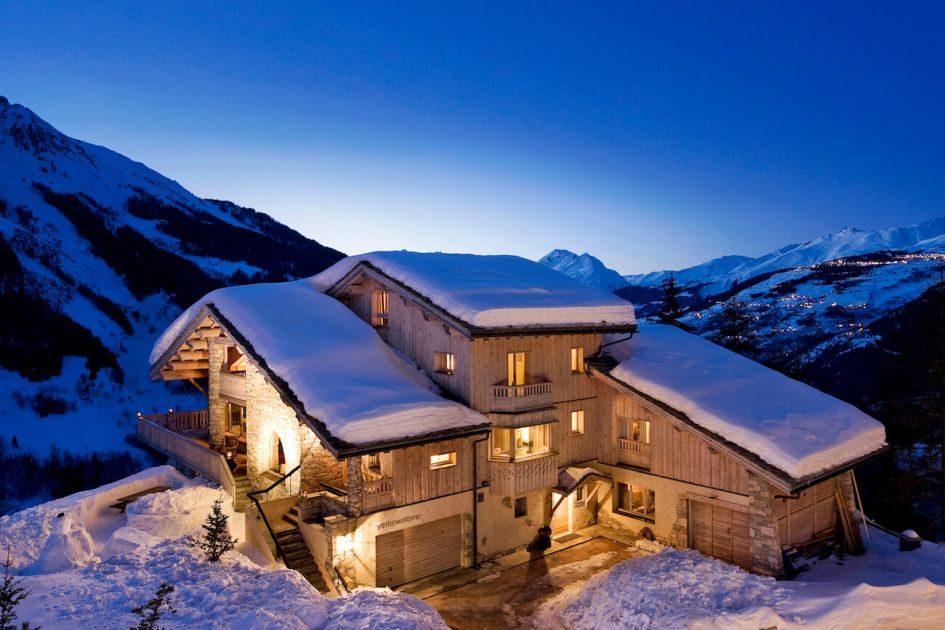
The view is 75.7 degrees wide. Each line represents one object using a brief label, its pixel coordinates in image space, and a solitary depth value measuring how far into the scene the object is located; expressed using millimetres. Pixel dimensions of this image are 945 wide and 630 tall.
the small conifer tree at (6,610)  10302
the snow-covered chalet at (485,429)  19672
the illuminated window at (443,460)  21156
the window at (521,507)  23594
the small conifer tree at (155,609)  10891
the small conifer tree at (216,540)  18109
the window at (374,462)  20947
